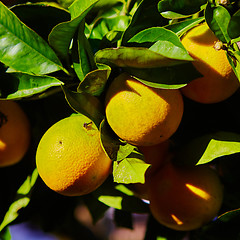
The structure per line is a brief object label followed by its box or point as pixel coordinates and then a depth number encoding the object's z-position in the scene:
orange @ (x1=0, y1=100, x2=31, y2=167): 1.41
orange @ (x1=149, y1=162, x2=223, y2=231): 1.41
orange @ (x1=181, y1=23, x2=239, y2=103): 1.35
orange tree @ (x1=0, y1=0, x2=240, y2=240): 1.33
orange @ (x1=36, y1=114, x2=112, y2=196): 1.35
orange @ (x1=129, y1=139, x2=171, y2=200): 1.41
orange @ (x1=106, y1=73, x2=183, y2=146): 1.33
